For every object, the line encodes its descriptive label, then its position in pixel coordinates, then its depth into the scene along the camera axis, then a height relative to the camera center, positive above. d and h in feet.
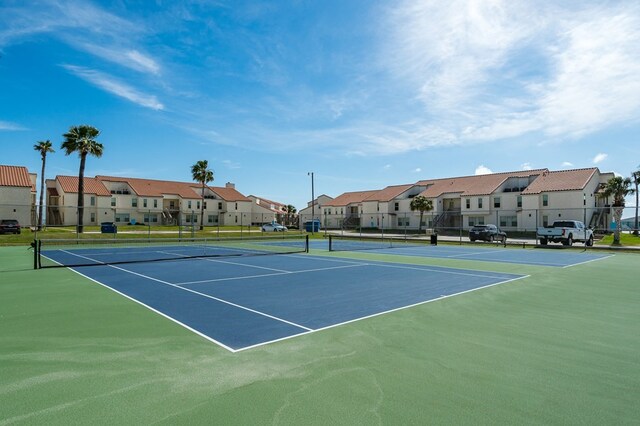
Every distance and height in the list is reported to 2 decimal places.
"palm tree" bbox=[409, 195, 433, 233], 196.75 +6.51
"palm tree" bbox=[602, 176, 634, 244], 143.54 +9.99
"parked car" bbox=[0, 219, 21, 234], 103.99 -2.36
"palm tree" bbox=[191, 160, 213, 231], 219.20 +25.38
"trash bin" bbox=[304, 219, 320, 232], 166.58 -3.73
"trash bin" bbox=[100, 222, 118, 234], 103.42 -2.73
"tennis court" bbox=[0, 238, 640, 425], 12.25 -6.00
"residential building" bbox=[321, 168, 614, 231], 160.25 +8.72
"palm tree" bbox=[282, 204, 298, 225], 331.49 +7.08
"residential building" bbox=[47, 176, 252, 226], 200.23 +10.16
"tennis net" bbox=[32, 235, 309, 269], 59.11 -6.45
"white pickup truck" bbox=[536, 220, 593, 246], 95.60 -4.02
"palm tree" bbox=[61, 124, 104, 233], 135.95 +26.00
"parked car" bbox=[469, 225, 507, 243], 112.78 -4.70
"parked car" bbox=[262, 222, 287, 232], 188.00 -5.09
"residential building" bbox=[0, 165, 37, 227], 149.67 +10.23
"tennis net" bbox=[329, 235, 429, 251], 90.86 -6.99
